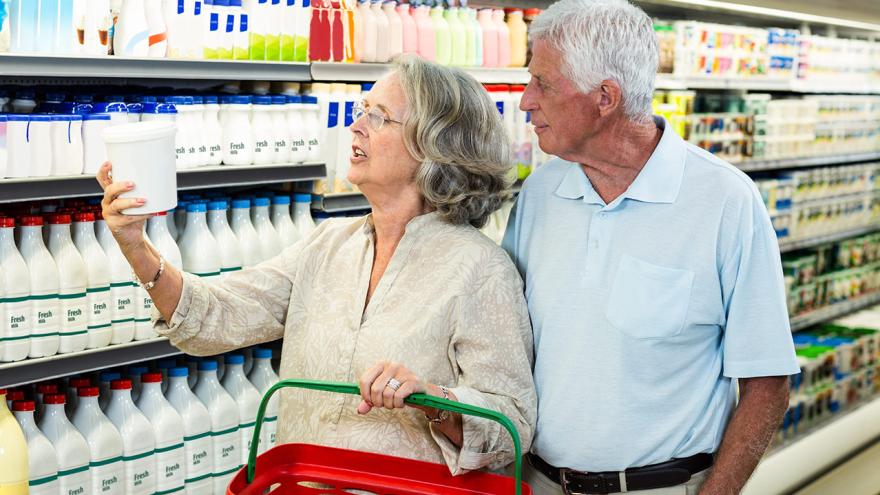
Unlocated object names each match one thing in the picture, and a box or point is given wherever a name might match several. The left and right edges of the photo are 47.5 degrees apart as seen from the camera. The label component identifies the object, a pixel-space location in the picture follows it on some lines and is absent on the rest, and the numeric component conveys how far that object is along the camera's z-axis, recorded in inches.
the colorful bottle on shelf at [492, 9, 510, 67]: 149.0
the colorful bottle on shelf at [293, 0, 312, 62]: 121.1
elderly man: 73.5
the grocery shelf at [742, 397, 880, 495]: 183.8
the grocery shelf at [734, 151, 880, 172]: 204.1
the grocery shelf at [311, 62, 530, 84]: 123.4
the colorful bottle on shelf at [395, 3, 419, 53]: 135.6
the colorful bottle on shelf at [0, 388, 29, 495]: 96.6
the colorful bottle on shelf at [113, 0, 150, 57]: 106.1
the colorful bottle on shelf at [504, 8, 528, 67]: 151.7
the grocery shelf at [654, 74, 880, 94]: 183.0
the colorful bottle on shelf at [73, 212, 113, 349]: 105.4
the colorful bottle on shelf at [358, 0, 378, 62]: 129.2
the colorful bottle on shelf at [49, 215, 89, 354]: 103.1
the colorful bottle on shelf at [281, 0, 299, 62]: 120.0
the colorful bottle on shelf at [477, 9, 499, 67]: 147.6
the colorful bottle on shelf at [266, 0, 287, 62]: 118.6
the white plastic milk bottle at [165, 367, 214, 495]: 116.8
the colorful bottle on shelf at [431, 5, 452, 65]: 140.5
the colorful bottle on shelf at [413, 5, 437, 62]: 137.5
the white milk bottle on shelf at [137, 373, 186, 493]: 113.6
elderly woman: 70.4
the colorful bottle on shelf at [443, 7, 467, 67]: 142.6
